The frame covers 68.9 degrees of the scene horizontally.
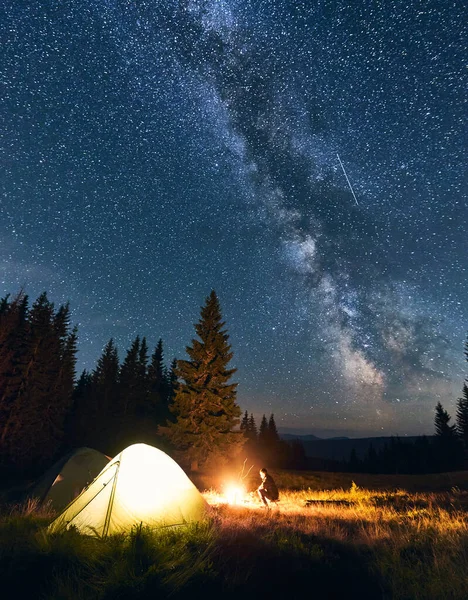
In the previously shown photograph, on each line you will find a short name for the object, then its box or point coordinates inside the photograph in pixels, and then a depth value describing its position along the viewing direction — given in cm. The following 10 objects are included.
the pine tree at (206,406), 2334
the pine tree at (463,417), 5548
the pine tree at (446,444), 6131
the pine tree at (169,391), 5055
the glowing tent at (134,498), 584
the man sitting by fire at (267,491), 1159
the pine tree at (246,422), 8592
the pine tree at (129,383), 4559
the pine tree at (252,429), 8212
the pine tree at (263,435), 7809
